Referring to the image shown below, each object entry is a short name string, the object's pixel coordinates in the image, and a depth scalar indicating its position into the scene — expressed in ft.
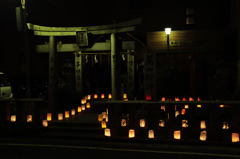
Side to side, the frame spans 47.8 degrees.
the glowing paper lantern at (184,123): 29.54
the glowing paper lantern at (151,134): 28.86
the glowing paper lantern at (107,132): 30.04
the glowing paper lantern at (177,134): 28.25
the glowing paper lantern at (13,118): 37.01
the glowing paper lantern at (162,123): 31.43
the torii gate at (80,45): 37.52
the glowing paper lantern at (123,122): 31.47
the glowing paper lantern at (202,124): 30.59
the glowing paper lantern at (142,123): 30.94
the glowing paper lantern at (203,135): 27.45
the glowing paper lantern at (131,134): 29.17
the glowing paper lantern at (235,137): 26.61
